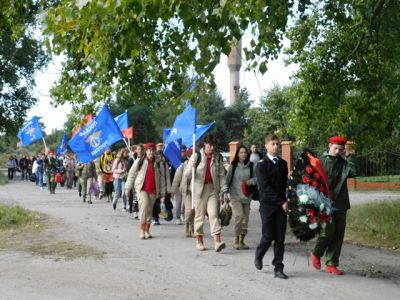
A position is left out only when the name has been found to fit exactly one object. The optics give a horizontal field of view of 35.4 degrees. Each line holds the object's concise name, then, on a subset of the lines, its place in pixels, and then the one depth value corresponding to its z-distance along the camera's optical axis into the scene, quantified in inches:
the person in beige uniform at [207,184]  406.0
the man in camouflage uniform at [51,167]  1017.5
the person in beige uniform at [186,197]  473.7
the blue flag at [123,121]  767.8
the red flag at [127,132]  807.6
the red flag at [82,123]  588.5
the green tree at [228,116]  2181.3
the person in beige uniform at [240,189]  408.8
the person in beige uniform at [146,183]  462.9
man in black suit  321.4
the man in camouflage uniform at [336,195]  328.2
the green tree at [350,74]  517.3
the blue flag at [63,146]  1354.3
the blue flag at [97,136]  599.5
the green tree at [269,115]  1823.3
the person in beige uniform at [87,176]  799.1
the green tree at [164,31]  263.0
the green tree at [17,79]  1491.1
